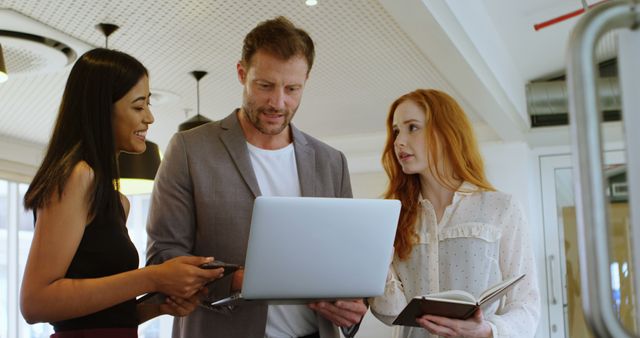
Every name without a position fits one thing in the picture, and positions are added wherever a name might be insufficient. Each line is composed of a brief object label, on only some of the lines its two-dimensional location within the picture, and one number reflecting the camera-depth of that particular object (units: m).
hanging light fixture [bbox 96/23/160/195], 3.97
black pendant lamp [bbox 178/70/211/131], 4.23
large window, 6.36
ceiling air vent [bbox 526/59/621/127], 5.99
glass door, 6.22
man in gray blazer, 1.81
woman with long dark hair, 1.46
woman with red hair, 2.01
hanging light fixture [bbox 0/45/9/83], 2.94
